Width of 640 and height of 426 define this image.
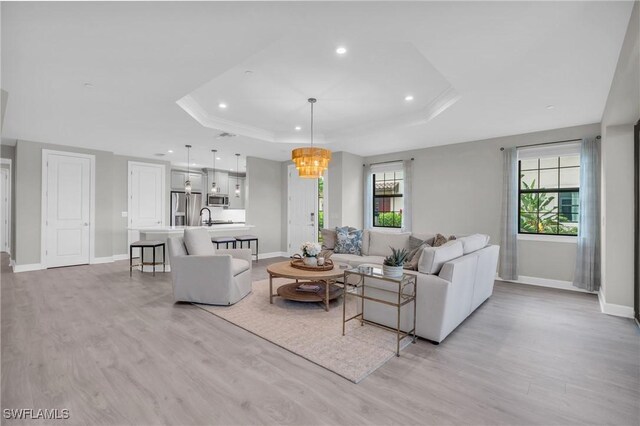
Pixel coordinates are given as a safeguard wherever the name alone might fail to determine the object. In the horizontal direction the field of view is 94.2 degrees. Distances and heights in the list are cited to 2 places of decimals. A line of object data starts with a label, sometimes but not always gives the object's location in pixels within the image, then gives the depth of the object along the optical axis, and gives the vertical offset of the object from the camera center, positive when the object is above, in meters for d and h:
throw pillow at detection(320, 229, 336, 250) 5.42 -0.47
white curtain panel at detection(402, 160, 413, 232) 6.50 +0.42
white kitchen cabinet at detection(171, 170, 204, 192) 8.94 +0.99
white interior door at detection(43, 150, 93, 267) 6.07 +0.07
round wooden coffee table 3.56 -0.82
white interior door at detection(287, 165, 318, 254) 7.41 +0.08
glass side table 2.71 -0.74
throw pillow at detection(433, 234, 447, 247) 4.04 -0.36
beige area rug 2.44 -1.20
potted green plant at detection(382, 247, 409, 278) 2.73 -0.48
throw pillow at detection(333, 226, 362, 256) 5.21 -0.50
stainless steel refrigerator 8.66 +0.08
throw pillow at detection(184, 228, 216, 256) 4.04 -0.43
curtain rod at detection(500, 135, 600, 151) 4.71 +1.20
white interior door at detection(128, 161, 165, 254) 7.41 +0.42
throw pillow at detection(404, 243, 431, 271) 3.60 -0.58
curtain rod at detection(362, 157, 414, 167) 6.51 +1.21
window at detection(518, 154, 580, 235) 4.91 +0.35
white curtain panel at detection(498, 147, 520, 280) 5.19 -0.06
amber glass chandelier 4.00 +0.73
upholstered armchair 3.74 -0.81
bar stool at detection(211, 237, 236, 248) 6.12 -0.57
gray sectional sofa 2.75 -0.76
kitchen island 5.79 -0.42
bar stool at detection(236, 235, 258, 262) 6.51 -0.57
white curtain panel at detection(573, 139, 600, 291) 4.44 -0.07
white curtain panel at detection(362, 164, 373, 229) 7.22 +0.41
